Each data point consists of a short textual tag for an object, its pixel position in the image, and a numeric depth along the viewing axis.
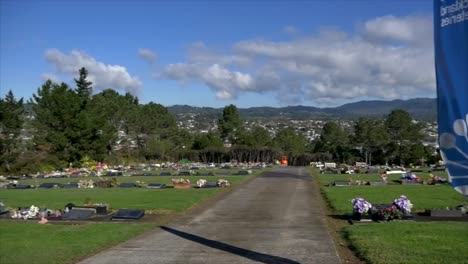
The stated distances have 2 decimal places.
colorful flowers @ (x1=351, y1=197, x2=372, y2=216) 15.59
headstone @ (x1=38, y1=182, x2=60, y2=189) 33.50
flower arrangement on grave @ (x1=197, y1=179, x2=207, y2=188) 30.66
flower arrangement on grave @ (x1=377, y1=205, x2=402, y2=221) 15.05
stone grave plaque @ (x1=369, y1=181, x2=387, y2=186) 31.38
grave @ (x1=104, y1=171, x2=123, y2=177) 46.13
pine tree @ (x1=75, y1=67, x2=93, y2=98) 76.19
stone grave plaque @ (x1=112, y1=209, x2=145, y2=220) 16.73
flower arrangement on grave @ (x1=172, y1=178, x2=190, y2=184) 31.30
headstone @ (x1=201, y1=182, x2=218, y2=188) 30.63
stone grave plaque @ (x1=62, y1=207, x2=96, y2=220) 16.81
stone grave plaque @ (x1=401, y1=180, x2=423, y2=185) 31.88
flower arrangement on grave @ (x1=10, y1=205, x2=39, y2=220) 17.09
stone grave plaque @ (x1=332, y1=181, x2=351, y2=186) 31.09
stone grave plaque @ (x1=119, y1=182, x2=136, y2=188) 32.59
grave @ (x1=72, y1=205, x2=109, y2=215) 18.12
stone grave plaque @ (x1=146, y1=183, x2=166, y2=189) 31.28
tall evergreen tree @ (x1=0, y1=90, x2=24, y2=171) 53.78
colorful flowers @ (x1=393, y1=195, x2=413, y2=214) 15.26
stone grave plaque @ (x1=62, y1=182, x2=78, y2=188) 33.30
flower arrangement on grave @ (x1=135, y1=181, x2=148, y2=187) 32.69
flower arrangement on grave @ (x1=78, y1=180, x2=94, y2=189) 32.39
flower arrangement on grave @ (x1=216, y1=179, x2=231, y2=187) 30.72
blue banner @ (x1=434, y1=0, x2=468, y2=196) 5.50
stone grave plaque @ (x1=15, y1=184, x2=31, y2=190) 33.47
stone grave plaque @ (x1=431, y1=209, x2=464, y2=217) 15.82
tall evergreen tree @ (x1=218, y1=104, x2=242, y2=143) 96.75
